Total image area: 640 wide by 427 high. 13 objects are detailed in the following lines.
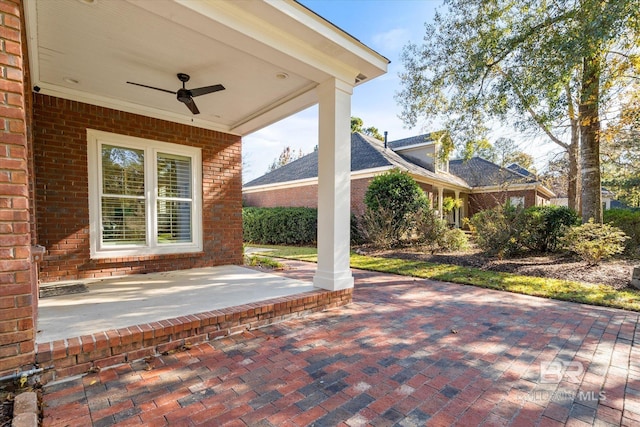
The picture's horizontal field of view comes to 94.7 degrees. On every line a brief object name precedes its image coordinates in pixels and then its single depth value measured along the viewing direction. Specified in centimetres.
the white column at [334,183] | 391
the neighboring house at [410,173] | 1366
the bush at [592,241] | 639
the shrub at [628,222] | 889
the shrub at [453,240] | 923
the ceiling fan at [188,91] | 387
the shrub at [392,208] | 1005
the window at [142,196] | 480
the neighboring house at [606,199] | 2423
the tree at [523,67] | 505
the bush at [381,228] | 997
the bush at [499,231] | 782
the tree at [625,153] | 752
